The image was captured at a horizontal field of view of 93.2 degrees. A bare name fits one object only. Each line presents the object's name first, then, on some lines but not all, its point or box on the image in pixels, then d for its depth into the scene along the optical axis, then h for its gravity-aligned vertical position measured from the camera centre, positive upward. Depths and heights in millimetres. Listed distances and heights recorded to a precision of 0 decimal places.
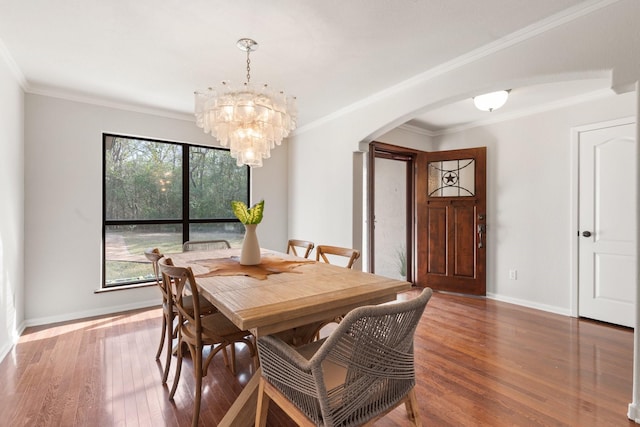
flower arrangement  2078 +0
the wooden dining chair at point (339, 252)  2336 -319
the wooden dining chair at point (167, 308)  1910 -676
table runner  1909 -376
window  3490 +170
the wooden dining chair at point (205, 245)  3215 -363
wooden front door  3975 -93
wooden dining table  1272 -398
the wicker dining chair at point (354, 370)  996 -580
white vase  2146 -264
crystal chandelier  2027 +673
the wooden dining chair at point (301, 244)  2752 -300
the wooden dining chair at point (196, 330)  1560 -686
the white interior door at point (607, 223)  2926 -101
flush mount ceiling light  2937 +1119
